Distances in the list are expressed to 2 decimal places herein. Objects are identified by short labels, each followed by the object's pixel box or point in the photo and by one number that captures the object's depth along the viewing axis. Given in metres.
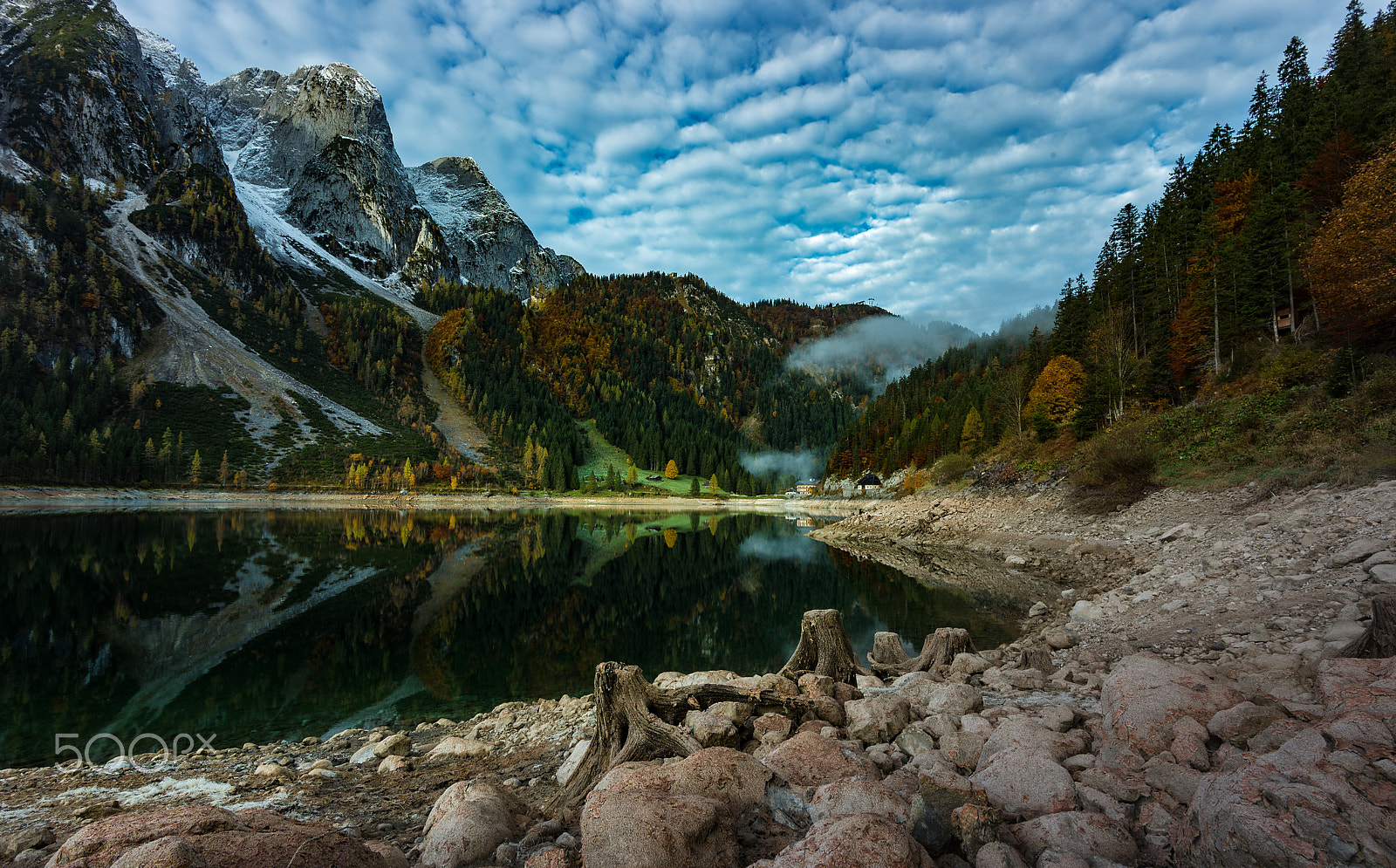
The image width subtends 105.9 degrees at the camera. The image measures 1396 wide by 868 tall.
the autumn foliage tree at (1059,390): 44.25
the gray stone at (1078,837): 2.99
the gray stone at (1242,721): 3.88
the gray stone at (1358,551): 8.31
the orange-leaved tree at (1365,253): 16.64
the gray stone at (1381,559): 7.86
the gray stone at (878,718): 5.91
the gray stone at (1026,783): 3.71
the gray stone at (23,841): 4.27
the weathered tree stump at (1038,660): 8.46
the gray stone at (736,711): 6.17
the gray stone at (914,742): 5.38
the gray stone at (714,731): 5.75
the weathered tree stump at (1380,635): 4.75
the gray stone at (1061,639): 10.22
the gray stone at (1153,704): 4.31
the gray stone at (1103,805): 3.38
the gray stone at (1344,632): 5.89
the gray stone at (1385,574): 7.36
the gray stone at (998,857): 2.87
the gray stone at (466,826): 4.19
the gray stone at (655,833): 3.43
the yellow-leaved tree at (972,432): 58.93
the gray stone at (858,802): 3.62
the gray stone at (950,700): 6.44
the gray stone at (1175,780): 3.46
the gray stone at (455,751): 7.90
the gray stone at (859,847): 2.75
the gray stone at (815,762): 4.55
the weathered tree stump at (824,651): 8.55
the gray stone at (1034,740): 4.48
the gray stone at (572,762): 6.09
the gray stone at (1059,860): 2.81
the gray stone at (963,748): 4.91
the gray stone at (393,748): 7.91
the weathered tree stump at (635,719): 5.59
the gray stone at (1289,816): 2.36
